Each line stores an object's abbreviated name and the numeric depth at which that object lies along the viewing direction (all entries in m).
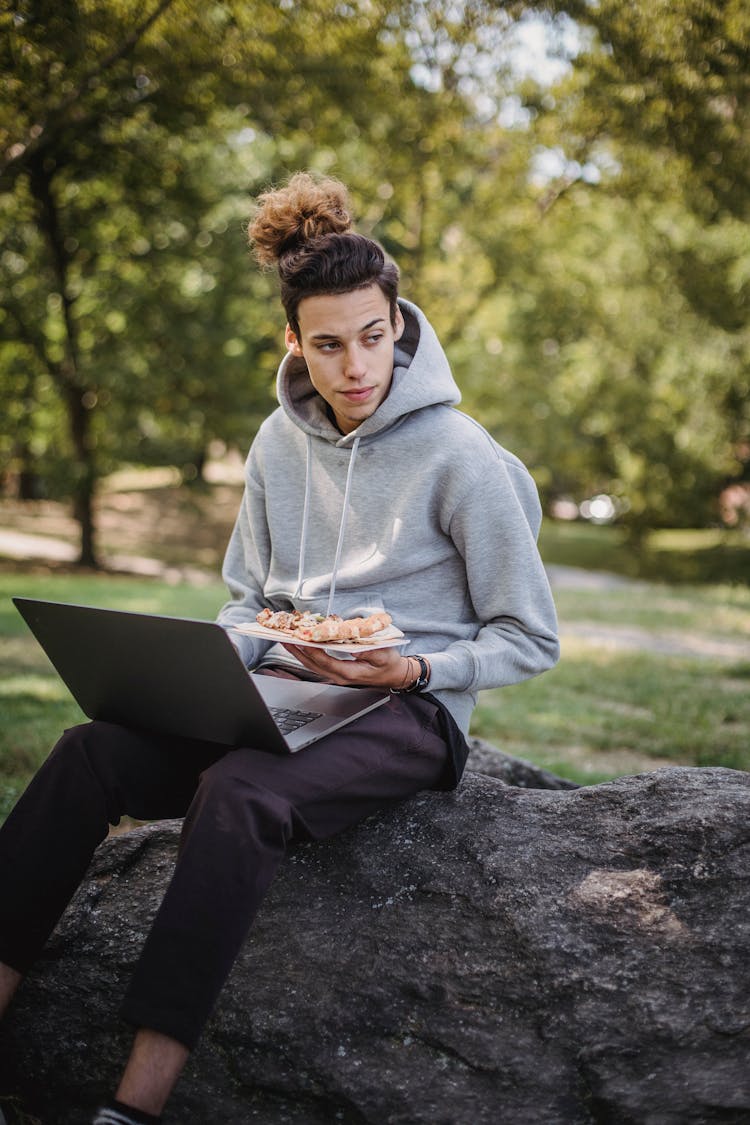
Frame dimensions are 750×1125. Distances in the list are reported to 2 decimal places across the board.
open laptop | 2.23
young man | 2.13
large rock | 2.22
